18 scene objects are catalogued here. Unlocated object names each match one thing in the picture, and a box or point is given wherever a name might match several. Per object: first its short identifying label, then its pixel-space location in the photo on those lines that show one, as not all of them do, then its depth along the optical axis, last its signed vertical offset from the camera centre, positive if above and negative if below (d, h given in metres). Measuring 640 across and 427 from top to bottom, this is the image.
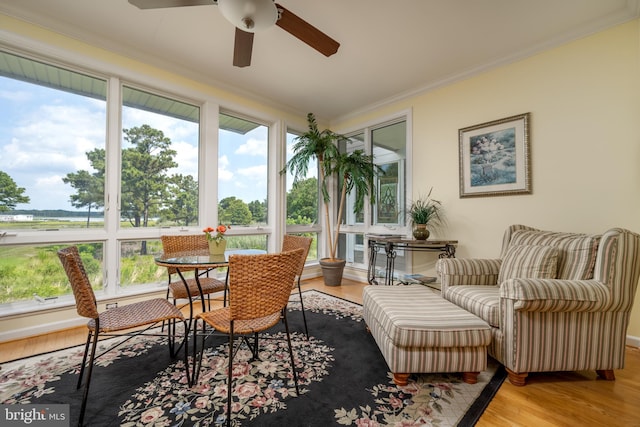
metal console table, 3.16 -0.38
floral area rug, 1.40 -1.04
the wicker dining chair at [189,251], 2.30 -0.32
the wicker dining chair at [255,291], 1.38 -0.40
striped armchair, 1.64 -0.63
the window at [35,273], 2.38 -0.52
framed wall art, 2.85 +0.67
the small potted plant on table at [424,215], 3.33 +0.03
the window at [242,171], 3.77 +0.68
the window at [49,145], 2.40 +0.70
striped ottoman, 1.62 -0.76
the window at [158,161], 2.98 +0.68
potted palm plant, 4.03 +0.75
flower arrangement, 2.19 -0.15
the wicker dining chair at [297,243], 2.43 -0.25
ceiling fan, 1.60 +1.34
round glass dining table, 1.81 -0.31
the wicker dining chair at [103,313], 1.41 -0.60
